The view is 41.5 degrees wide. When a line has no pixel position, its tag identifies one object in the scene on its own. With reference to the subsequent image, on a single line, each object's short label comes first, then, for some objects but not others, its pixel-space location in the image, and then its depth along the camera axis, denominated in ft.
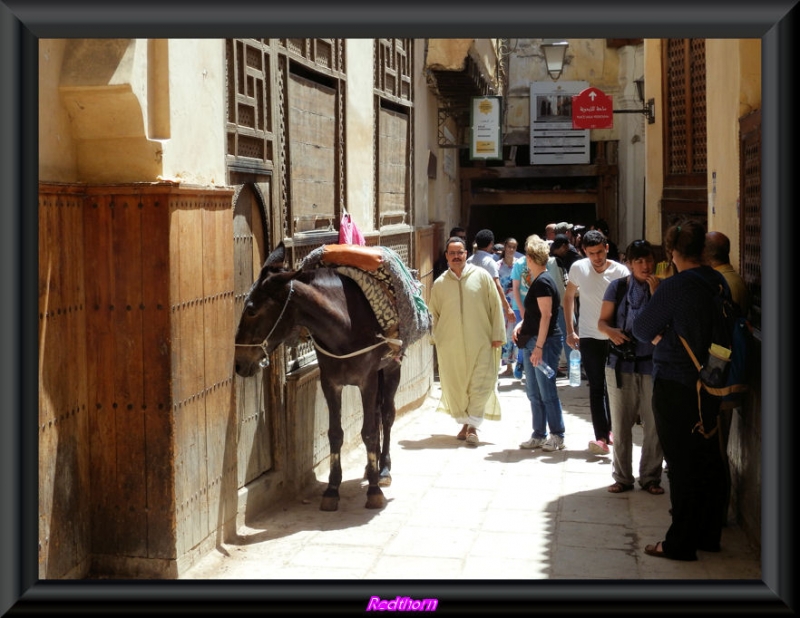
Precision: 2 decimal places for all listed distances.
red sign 58.90
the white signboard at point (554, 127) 67.56
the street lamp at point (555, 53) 50.75
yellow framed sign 53.62
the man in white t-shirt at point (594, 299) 27.48
